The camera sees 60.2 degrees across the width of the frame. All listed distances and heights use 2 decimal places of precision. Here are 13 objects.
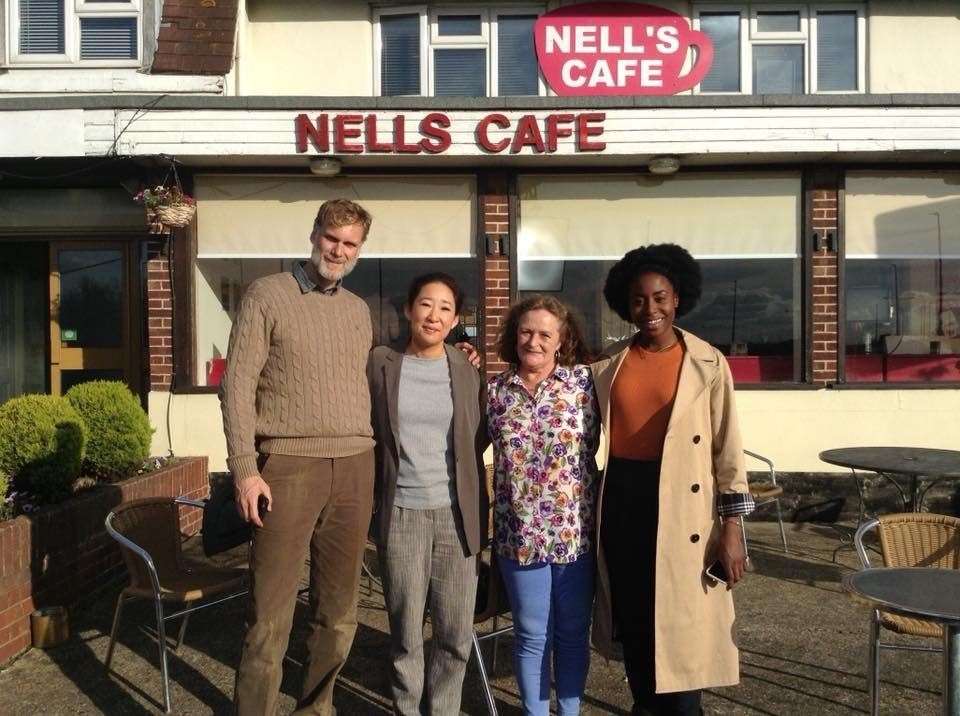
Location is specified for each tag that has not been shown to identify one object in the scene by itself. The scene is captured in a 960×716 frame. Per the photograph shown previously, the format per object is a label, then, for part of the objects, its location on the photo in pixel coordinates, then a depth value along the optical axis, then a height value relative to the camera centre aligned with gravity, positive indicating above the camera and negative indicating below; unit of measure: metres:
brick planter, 4.05 -1.18
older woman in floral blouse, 2.85 -0.58
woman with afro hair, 2.82 -0.59
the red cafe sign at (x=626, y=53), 7.33 +2.49
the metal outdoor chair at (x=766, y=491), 5.60 -1.10
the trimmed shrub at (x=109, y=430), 5.49 -0.63
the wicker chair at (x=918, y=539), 3.55 -0.90
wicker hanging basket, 6.37 +0.95
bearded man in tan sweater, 2.91 -0.36
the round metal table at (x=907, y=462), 4.91 -0.81
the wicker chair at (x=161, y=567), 3.68 -1.13
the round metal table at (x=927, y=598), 2.43 -0.82
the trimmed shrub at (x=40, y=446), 4.61 -0.62
